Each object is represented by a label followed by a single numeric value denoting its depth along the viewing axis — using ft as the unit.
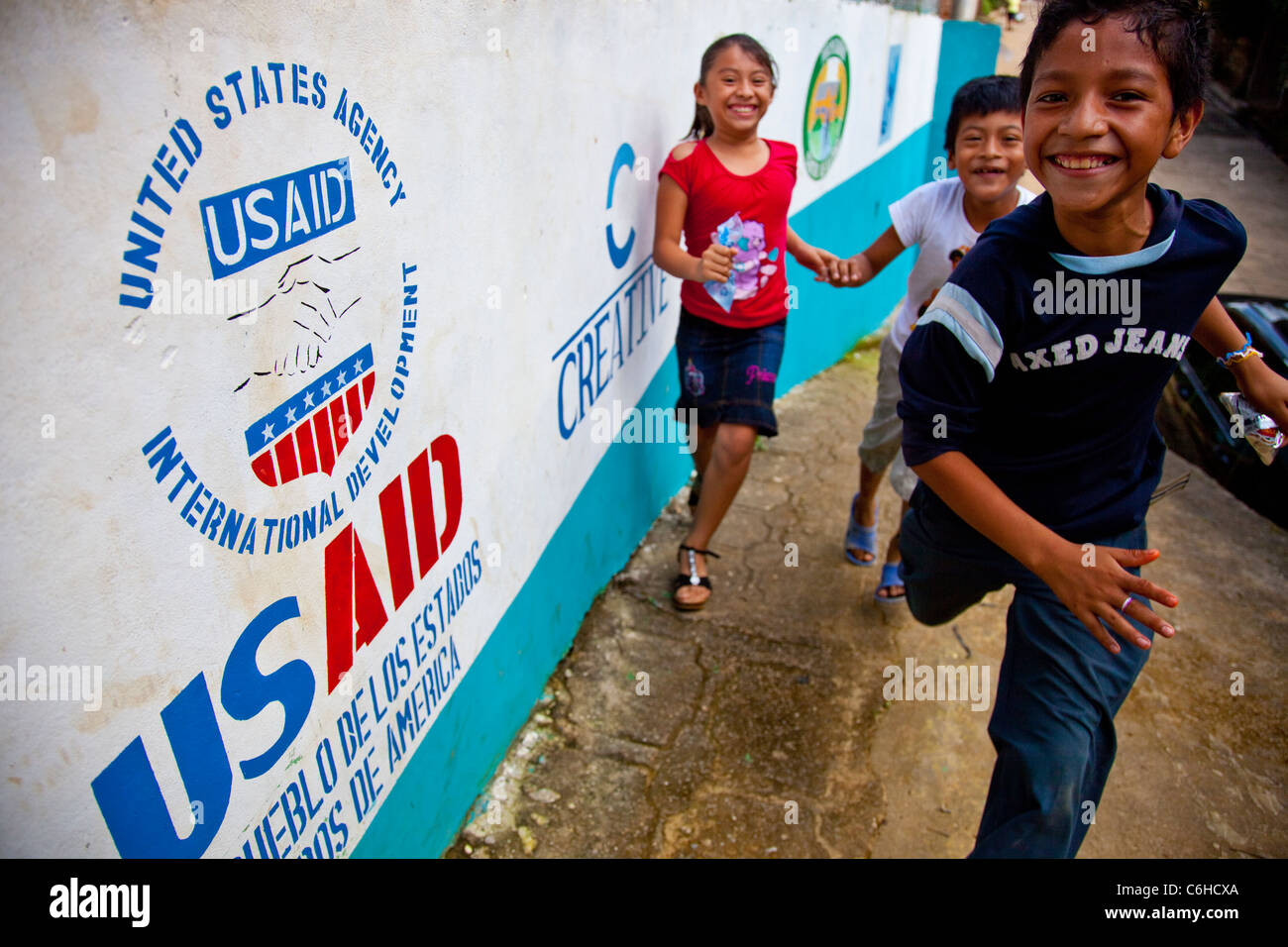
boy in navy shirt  5.10
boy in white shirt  9.13
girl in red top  9.89
